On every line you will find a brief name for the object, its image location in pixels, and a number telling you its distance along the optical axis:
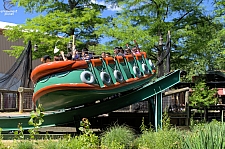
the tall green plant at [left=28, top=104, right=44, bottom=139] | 5.70
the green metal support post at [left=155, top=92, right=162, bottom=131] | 11.07
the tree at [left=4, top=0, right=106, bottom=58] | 18.61
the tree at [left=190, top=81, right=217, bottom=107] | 16.78
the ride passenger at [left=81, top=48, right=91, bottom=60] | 9.51
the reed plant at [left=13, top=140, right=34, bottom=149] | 7.24
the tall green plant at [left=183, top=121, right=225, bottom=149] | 4.47
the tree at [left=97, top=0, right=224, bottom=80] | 17.69
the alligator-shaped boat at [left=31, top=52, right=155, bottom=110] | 8.79
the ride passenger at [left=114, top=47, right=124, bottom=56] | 11.12
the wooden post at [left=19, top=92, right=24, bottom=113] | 12.46
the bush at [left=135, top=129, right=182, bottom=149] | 7.32
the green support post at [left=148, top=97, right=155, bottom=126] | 11.88
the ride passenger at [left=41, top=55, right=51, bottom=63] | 9.85
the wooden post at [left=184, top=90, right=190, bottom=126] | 13.92
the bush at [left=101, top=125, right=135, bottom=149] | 7.82
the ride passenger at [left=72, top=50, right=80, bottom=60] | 9.66
